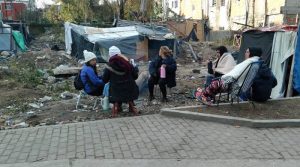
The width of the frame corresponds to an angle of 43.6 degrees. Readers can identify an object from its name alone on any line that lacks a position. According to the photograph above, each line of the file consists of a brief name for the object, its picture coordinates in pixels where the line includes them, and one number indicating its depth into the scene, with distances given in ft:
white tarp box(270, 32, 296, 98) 32.58
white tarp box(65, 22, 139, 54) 65.77
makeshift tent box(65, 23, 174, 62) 63.62
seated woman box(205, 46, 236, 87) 28.27
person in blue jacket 25.67
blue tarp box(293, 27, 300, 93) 31.65
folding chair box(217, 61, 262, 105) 23.44
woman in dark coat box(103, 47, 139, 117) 24.25
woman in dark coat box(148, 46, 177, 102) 28.86
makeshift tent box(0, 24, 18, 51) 76.54
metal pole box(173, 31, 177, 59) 69.05
